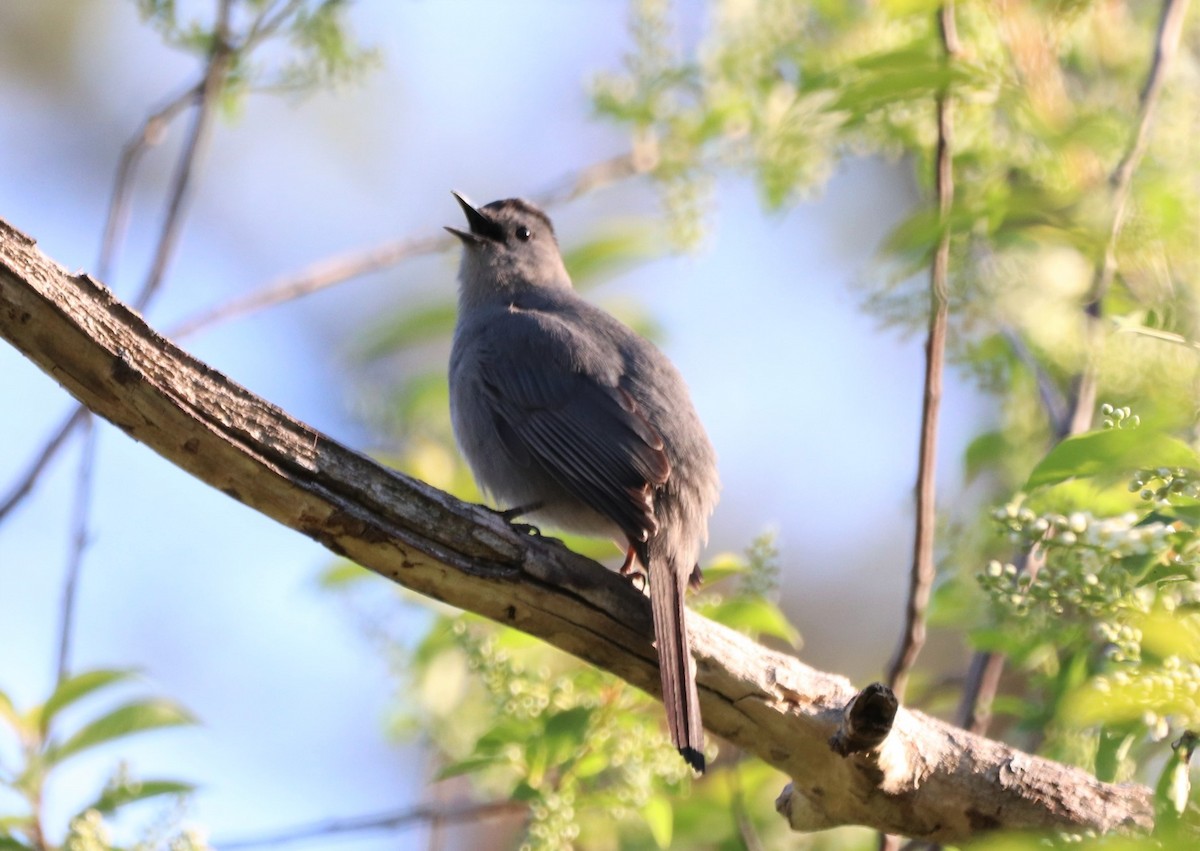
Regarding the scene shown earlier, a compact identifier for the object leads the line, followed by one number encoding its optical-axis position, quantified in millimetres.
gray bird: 7992
